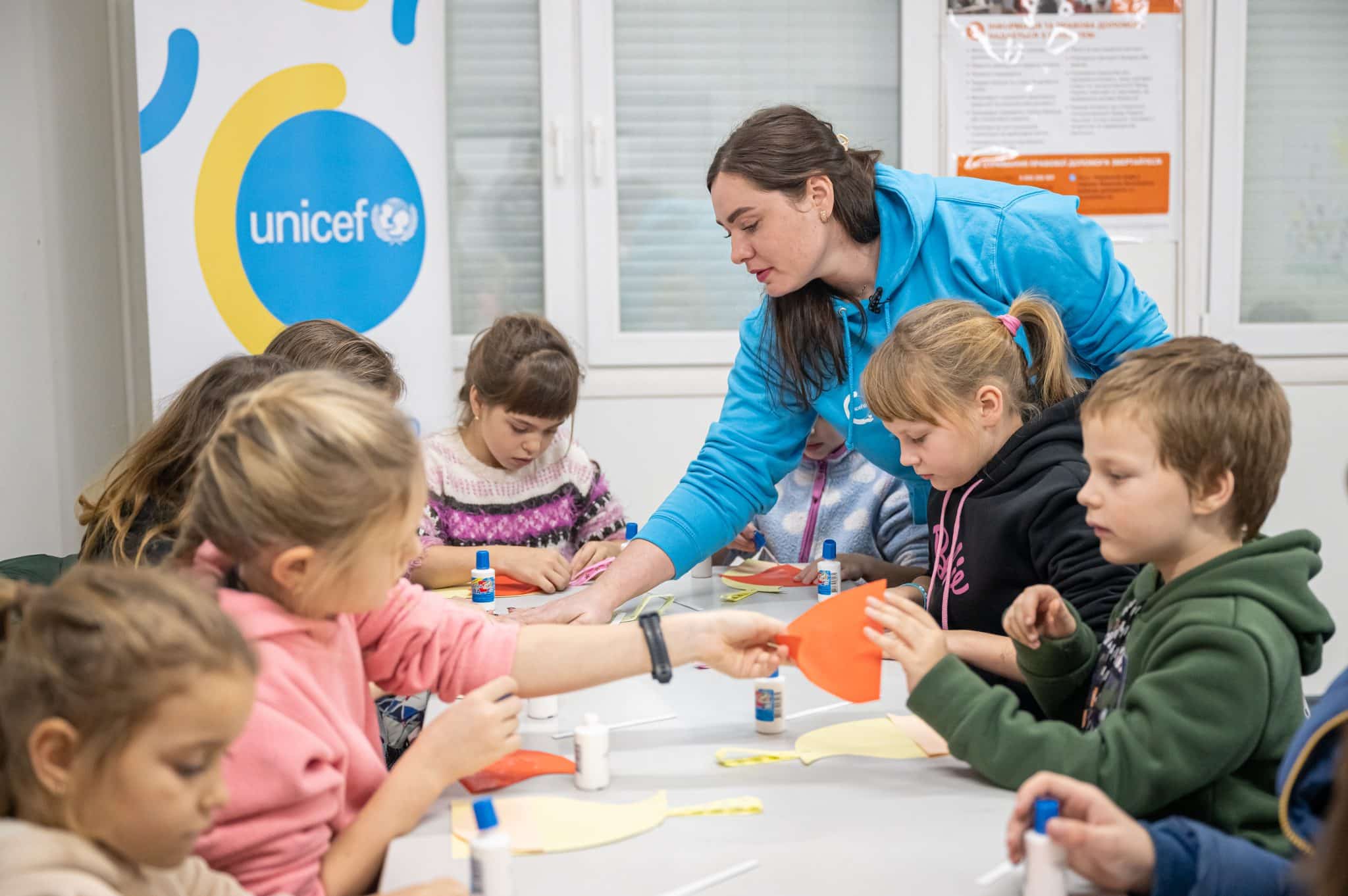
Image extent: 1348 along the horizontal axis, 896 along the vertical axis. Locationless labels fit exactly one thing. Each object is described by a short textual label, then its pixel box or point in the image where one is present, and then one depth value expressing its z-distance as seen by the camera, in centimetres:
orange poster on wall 407
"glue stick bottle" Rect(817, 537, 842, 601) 238
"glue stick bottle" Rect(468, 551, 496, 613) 234
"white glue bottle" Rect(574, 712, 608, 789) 141
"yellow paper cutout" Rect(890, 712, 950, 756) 151
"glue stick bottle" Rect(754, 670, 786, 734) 159
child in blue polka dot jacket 292
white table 116
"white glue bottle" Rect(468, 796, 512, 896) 110
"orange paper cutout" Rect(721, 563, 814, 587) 259
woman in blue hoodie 229
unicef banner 339
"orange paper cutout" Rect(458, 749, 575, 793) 144
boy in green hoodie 118
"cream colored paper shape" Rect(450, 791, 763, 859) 126
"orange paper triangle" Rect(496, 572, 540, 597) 254
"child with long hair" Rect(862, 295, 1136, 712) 170
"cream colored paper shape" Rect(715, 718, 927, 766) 150
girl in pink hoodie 116
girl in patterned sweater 280
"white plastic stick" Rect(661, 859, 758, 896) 113
